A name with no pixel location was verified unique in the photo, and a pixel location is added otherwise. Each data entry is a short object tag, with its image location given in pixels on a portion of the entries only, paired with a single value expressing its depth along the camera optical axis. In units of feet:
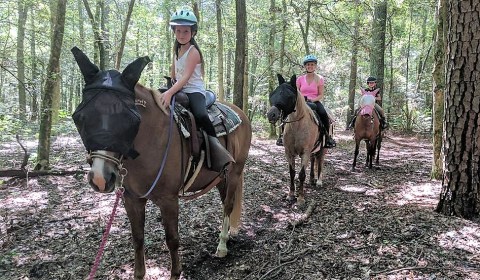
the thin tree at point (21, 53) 33.32
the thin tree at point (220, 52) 54.23
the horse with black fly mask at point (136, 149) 8.22
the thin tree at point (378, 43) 53.21
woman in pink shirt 27.04
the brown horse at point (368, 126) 33.81
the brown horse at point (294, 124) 21.80
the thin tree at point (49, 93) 27.27
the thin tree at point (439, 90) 22.89
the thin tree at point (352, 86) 66.85
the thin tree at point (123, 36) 44.75
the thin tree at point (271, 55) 51.83
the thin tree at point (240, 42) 33.19
